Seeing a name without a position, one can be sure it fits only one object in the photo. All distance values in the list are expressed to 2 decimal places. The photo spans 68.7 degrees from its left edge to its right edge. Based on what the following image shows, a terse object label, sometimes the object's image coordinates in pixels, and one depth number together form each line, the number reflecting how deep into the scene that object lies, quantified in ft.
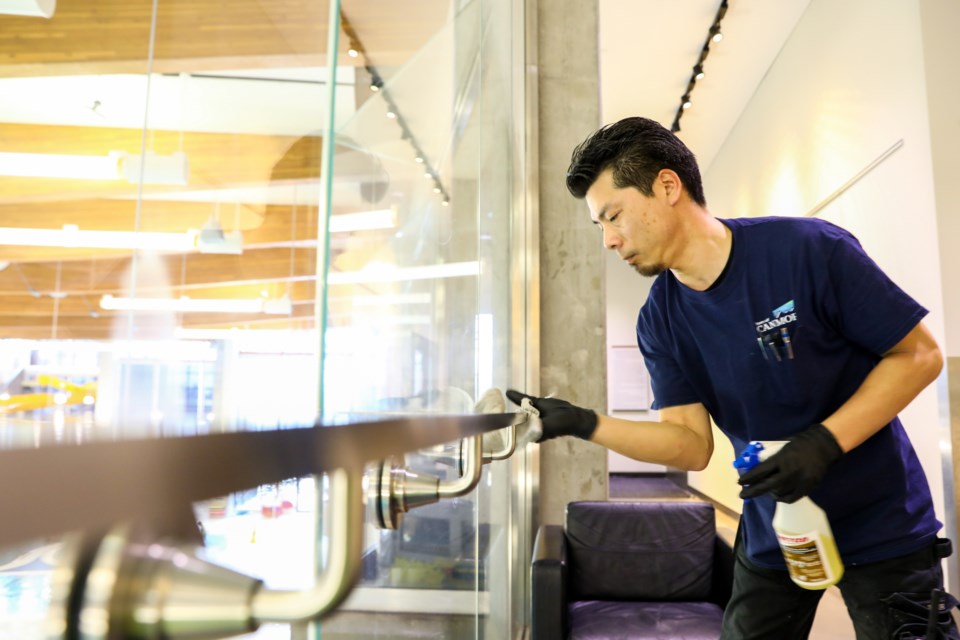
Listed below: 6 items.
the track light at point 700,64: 17.11
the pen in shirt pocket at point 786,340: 4.51
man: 4.21
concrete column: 10.87
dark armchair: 9.41
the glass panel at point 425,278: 3.48
